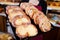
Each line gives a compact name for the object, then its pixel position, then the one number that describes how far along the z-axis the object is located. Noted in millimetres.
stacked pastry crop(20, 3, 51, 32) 865
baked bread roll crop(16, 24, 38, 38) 791
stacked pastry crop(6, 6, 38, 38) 805
